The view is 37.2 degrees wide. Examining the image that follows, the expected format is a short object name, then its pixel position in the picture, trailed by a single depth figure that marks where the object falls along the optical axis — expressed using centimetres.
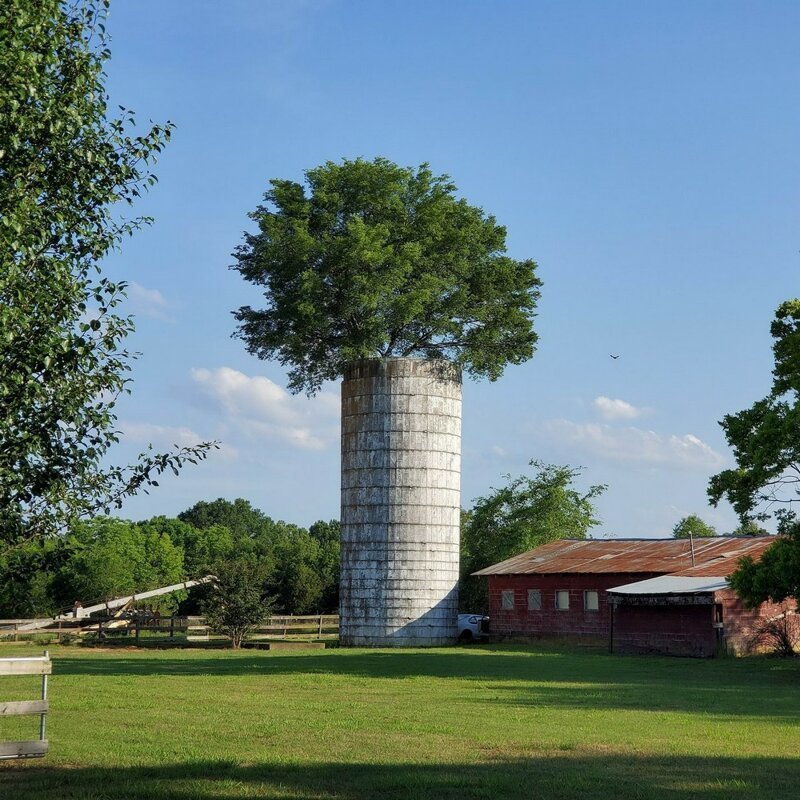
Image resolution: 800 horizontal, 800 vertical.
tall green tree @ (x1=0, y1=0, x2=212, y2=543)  1245
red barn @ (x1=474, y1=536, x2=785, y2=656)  4338
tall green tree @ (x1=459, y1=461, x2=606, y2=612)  7669
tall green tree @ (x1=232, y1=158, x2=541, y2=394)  4981
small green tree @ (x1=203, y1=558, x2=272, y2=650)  4941
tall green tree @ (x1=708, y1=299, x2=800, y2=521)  2975
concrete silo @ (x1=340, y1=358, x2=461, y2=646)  4928
